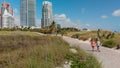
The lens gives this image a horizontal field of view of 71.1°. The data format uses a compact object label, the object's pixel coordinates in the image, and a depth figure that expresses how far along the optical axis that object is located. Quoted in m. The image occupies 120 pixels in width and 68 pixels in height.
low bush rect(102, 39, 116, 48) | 11.11
